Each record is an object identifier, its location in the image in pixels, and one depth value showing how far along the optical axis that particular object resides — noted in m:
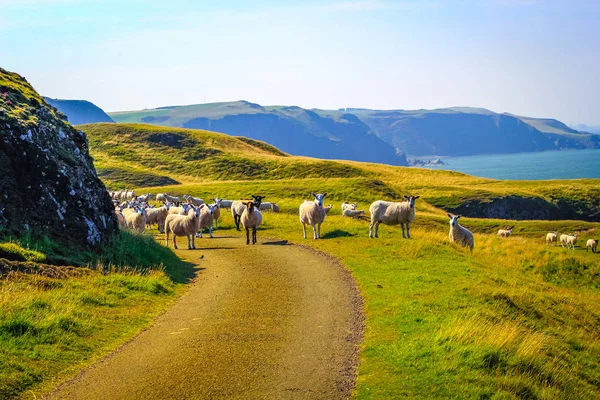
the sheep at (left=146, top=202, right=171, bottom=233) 39.59
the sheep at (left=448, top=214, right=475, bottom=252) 32.44
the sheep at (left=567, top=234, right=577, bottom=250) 50.28
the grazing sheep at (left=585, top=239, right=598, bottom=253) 49.03
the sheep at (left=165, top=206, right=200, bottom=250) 30.83
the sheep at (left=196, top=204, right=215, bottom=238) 35.59
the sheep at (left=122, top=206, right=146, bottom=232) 35.88
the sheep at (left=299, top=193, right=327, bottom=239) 32.25
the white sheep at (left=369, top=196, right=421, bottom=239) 32.44
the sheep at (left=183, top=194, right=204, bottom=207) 54.70
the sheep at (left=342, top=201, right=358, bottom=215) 51.85
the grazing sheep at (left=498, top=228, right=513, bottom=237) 52.91
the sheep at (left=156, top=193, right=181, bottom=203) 61.59
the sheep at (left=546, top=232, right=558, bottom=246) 53.50
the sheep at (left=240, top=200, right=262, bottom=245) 32.28
